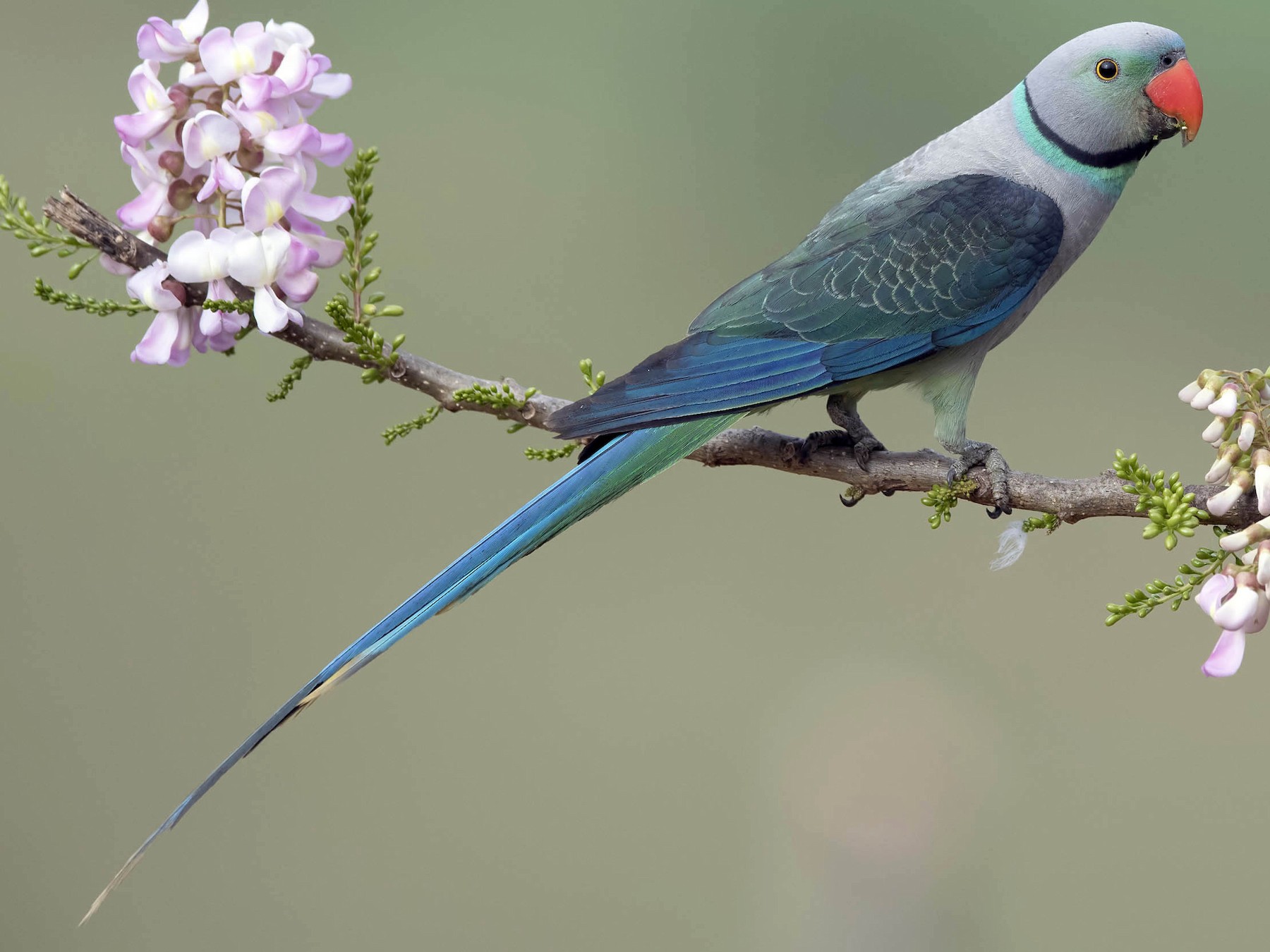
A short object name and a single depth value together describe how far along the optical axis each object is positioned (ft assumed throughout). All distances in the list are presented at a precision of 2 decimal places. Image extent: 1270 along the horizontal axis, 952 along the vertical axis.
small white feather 17.72
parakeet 17.65
